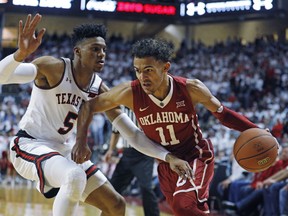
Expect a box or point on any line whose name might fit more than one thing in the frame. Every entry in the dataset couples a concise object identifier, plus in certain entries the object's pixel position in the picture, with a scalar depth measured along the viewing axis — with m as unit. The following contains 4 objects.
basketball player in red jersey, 4.18
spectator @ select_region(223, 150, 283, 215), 7.96
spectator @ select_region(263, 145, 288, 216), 7.54
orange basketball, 4.35
